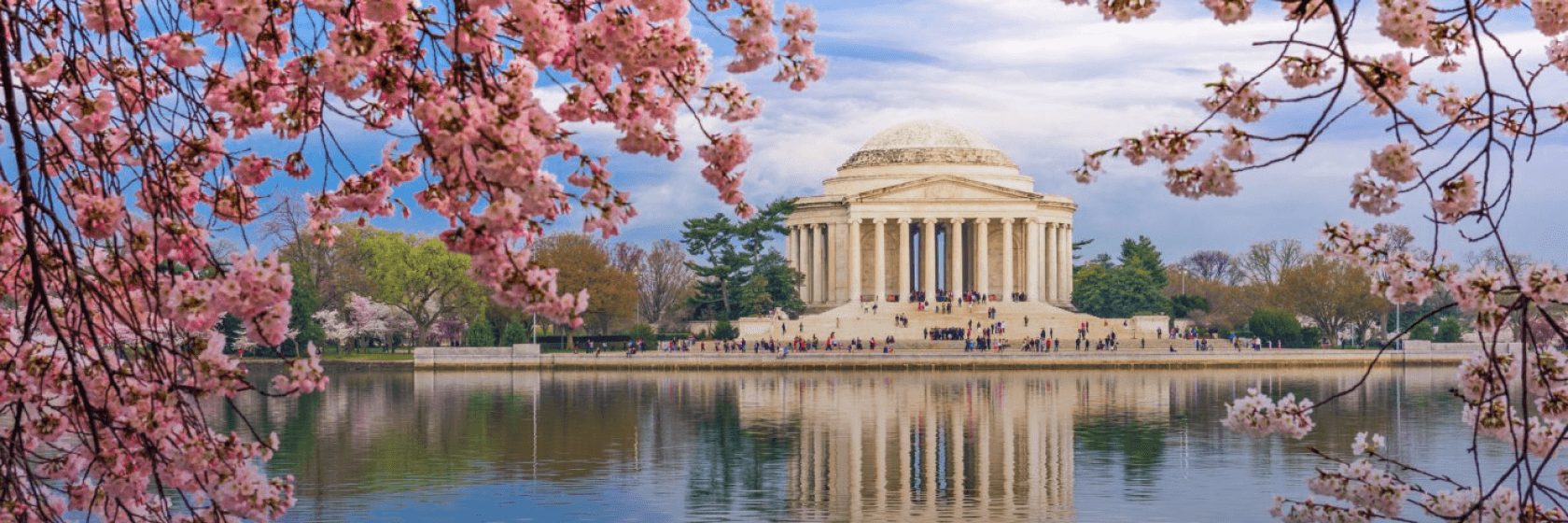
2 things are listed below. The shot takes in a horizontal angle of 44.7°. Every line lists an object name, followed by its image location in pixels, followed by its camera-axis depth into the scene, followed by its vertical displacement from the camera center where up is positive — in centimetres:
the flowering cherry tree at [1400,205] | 916 +59
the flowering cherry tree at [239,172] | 802 +80
